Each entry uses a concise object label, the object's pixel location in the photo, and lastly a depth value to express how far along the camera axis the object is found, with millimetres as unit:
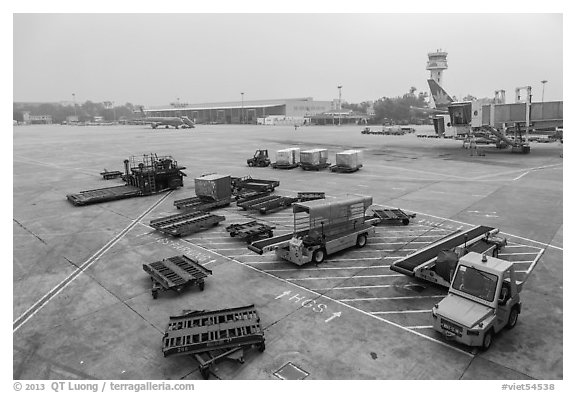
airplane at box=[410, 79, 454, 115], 74438
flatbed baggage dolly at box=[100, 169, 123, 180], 36759
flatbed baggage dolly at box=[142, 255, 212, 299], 13203
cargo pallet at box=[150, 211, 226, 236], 19453
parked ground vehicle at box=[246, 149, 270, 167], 42375
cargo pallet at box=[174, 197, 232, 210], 24547
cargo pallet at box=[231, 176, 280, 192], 28438
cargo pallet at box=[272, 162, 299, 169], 40250
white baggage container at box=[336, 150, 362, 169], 37500
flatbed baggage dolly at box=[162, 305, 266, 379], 9508
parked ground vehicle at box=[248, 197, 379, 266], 15359
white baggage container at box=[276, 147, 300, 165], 40688
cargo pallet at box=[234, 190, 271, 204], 26000
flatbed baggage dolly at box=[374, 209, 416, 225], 20484
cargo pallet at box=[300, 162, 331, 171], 38881
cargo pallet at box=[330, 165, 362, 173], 37312
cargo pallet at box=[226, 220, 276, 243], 18219
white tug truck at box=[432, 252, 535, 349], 9750
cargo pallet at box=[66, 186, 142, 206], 26297
